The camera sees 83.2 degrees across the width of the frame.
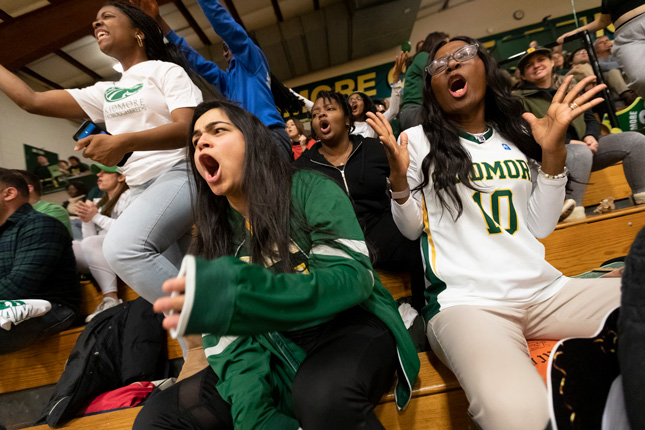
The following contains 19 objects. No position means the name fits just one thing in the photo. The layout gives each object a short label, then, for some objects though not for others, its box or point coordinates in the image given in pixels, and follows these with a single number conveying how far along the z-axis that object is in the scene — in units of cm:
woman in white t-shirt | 131
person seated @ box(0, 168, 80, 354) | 188
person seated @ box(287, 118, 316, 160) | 390
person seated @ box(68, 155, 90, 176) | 582
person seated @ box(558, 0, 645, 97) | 199
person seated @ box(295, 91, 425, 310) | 180
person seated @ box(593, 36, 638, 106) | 323
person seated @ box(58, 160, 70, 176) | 586
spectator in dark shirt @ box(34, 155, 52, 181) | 593
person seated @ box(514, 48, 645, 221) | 212
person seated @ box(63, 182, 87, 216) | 445
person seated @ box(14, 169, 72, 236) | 268
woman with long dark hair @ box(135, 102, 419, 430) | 78
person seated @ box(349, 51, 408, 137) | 317
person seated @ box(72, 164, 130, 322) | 233
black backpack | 157
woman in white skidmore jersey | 93
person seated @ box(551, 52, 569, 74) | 352
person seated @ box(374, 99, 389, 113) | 434
